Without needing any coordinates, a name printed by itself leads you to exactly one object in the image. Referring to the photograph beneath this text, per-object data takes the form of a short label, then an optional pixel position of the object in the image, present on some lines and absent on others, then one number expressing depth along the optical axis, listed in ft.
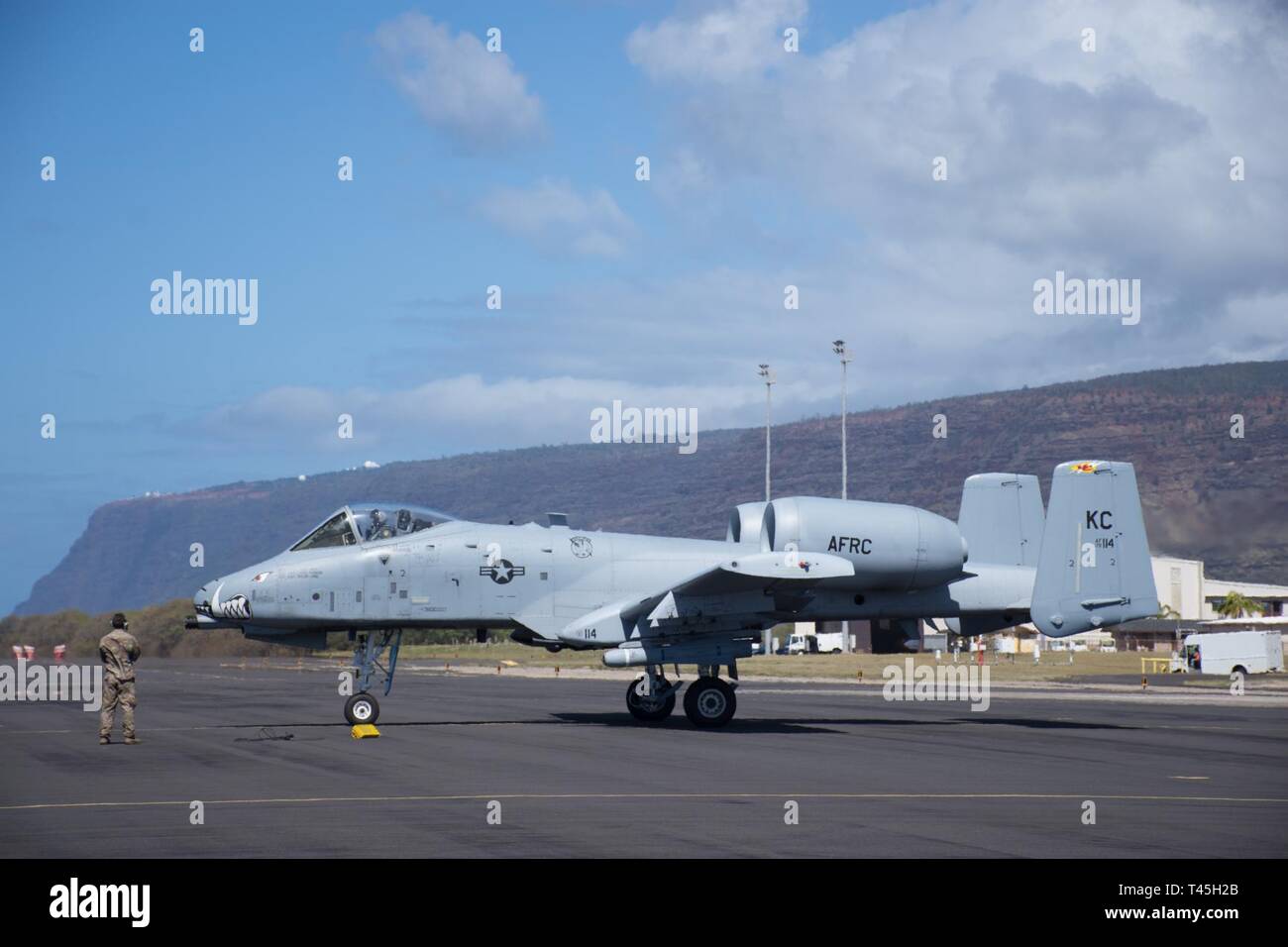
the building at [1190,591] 393.29
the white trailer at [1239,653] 193.47
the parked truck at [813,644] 344.90
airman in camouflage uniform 68.69
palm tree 361.71
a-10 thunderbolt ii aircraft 77.10
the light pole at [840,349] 210.79
